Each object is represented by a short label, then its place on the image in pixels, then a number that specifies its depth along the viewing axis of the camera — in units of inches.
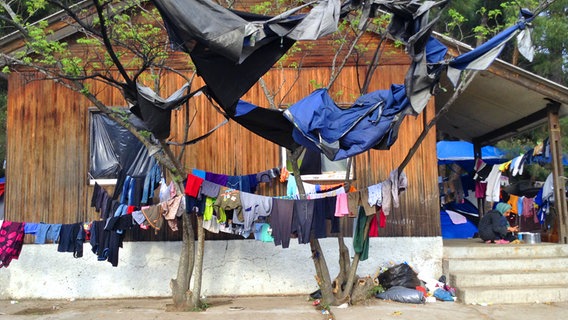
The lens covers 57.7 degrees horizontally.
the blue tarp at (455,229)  538.0
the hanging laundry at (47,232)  334.3
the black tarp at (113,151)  374.3
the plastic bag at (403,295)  323.9
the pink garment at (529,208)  487.1
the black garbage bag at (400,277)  341.7
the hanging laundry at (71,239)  332.5
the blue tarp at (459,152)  615.8
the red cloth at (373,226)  311.2
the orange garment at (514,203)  496.4
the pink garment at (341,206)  303.3
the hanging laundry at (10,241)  326.6
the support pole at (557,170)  383.6
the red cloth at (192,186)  298.4
